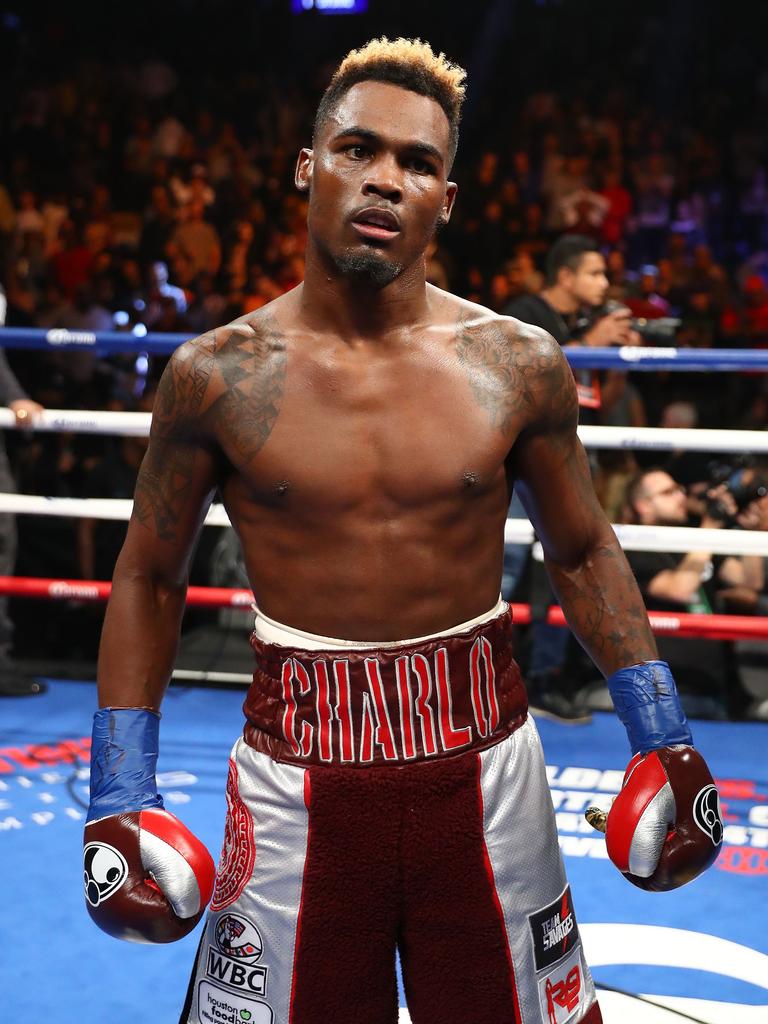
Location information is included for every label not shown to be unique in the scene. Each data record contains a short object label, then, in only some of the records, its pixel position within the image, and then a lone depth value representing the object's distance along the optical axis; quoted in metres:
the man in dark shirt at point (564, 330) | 3.67
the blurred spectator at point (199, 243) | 7.78
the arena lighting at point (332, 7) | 10.86
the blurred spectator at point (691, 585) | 3.79
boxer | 1.39
